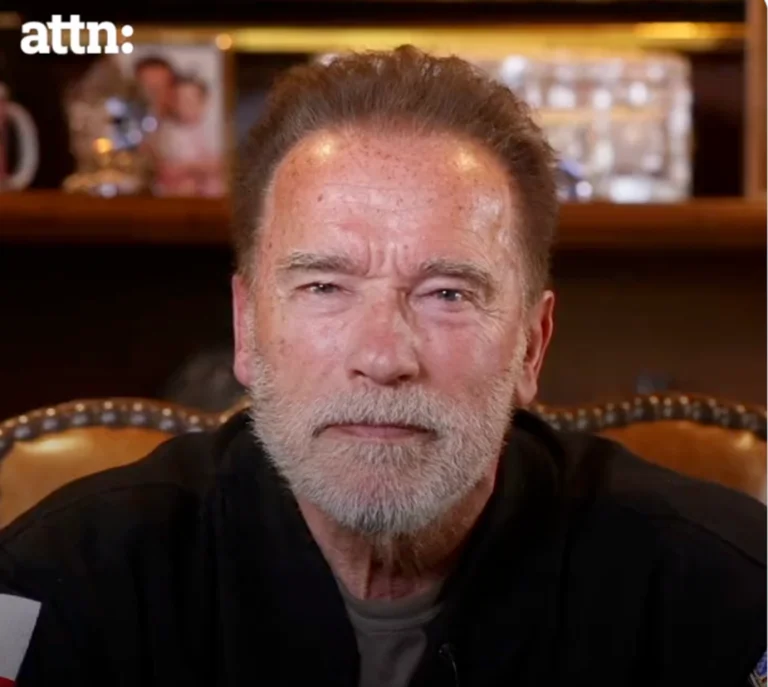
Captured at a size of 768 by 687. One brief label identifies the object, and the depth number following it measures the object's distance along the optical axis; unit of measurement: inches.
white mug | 82.0
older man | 60.2
